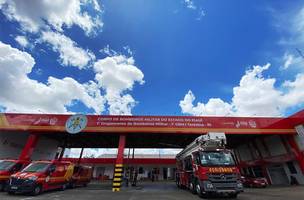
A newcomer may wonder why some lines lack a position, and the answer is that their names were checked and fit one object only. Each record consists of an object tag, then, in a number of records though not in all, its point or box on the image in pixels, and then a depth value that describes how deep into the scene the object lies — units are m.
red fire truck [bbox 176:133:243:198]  6.90
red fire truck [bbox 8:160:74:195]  7.72
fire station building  12.25
